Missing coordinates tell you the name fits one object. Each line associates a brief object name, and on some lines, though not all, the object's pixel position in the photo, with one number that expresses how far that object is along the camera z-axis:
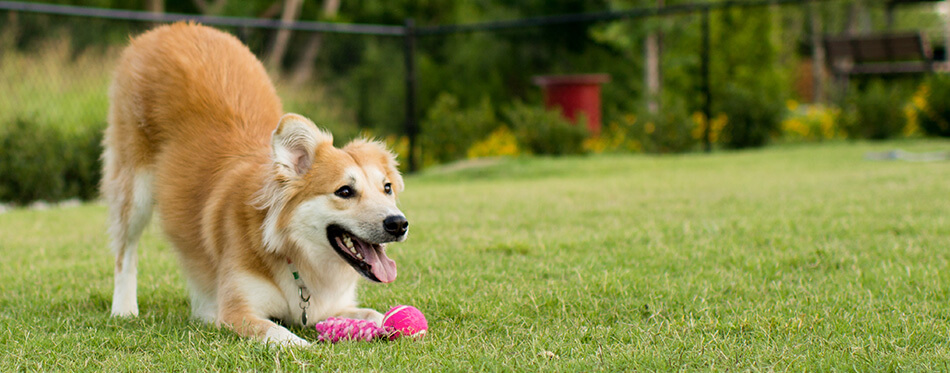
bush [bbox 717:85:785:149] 13.12
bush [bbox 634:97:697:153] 12.69
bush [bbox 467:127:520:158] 14.22
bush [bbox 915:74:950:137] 12.83
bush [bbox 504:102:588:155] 12.84
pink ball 3.13
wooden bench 16.81
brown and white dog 3.23
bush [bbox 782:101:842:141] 14.40
